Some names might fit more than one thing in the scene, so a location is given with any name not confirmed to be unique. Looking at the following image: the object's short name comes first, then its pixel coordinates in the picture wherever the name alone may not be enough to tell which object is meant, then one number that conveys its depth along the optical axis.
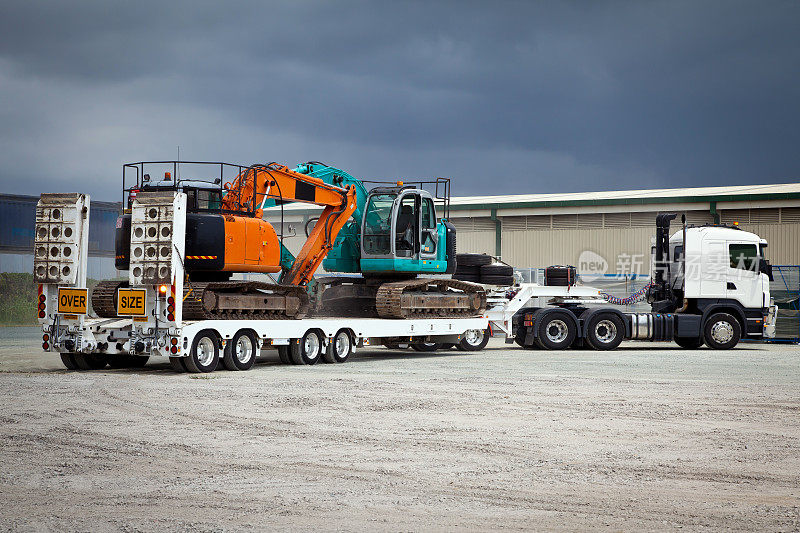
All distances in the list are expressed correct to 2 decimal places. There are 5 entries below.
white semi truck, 16.33
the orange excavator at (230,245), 17.58
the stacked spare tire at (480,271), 27.11
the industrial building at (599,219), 37.47
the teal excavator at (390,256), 21.91
